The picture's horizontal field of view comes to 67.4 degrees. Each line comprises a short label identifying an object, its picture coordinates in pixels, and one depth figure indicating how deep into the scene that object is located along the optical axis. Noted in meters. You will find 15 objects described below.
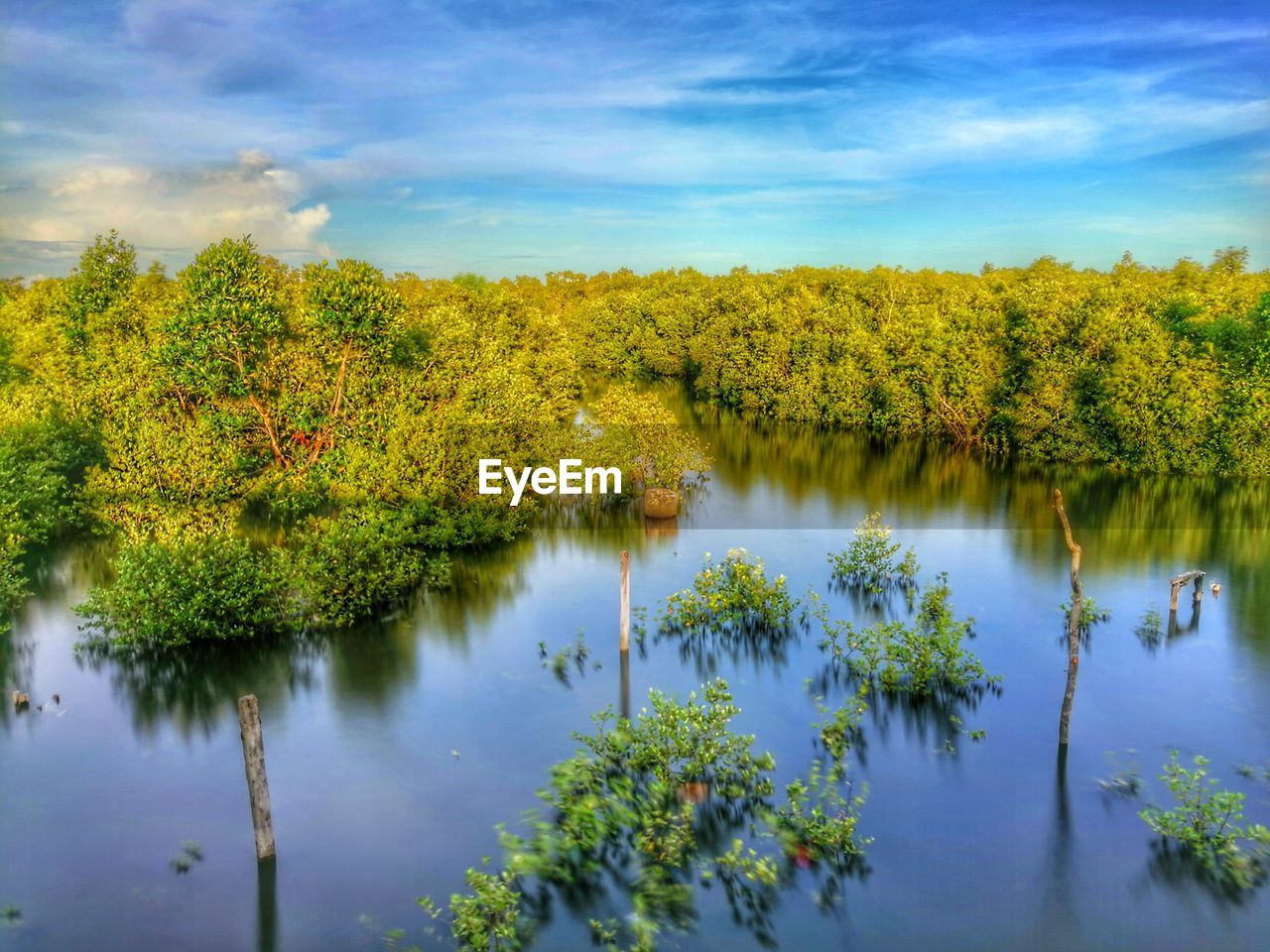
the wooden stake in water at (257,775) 14.26
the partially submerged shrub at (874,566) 29.84
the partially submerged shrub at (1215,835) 14.88
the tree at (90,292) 39.44
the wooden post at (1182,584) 26.34
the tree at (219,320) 31.89
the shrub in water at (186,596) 23.03
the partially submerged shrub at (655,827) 13.97
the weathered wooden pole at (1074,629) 17.78
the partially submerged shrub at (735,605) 25.84
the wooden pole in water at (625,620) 23.06
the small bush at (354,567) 25.22
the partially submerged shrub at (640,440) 40.09
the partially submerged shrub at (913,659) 21.39
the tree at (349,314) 32.97
